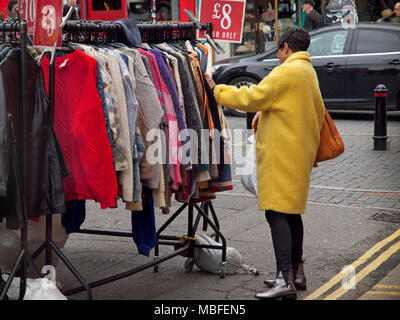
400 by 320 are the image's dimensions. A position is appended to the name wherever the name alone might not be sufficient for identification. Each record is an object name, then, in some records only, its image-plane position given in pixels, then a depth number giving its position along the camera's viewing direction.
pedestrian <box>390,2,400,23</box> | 18.88
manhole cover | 7.69
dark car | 13.99
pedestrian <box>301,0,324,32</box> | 18.01
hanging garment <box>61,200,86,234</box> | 5.80
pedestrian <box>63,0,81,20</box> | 6.10
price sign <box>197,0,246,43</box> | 6.74
